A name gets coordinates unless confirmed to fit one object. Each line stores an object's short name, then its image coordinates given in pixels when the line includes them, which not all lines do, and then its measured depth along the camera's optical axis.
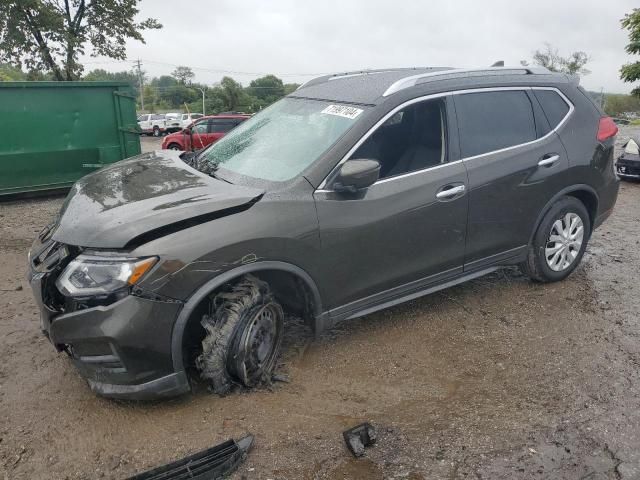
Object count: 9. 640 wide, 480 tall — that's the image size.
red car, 17.07
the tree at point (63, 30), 16.81
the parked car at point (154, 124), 34.25
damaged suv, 2.61
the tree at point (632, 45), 13.57
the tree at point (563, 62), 51.35
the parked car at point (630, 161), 9.36
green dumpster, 7.82
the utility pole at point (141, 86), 62.38
